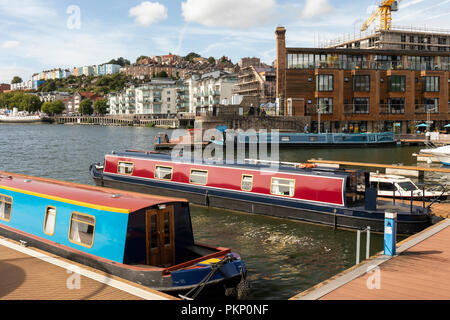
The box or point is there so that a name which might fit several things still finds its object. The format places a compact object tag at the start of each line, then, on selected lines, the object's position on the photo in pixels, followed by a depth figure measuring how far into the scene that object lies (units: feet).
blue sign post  39.22
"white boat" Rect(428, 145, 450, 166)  132.98
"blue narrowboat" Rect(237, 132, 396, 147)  189.57
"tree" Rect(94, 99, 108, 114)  640.17
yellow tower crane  334.03
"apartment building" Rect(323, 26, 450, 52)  304.71
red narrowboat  59.62
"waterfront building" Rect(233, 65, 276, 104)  350.43
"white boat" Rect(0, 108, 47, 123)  604.49
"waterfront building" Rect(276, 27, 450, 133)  224.53
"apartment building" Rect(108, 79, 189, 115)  529.86
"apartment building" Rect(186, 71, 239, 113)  420.77
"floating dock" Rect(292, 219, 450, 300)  29.91
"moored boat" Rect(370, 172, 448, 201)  72.69
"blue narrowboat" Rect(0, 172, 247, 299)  34.06
